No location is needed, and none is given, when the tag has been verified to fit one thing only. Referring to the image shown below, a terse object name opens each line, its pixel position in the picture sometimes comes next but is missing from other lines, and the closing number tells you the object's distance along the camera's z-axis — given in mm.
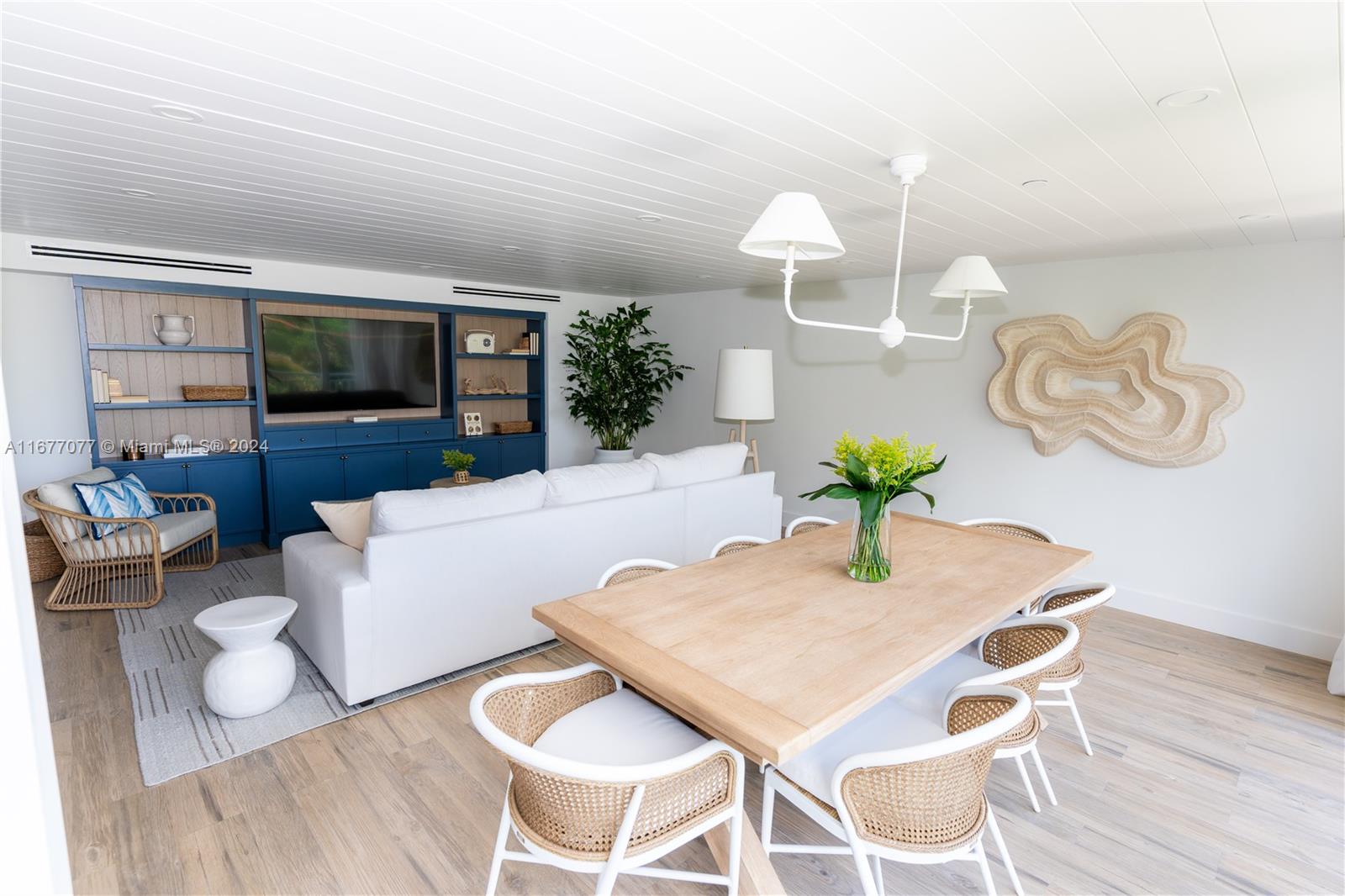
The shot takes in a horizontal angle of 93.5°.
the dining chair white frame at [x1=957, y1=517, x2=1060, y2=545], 3012
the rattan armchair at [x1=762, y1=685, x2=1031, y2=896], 1351
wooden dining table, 1414
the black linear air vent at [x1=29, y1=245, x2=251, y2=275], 4219
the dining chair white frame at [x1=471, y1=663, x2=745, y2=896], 1260
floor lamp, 4613
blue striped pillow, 3773
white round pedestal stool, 2561
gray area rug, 2412
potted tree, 6520
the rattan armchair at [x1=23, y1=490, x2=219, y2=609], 3639
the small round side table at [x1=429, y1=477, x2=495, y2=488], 5070
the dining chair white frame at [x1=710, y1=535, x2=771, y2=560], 2781
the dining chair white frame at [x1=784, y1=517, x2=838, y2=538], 3270
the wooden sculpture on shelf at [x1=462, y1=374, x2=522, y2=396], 6547
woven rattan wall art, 3662
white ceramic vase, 4699
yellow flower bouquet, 2156
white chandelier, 1834
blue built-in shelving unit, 4637
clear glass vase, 2225
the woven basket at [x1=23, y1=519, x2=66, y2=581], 3920
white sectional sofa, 2686
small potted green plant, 4812
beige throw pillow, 3059
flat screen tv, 5266
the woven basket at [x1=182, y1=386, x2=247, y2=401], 4848
